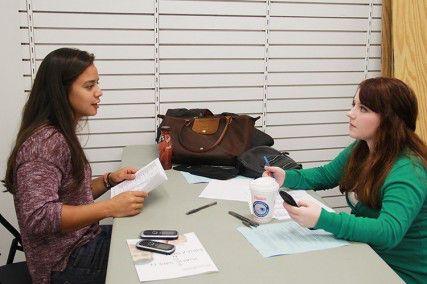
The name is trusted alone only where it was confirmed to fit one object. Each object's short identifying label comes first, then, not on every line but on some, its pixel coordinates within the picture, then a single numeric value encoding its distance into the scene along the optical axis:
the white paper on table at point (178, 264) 1.24
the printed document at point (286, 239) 1.40
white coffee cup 1.55
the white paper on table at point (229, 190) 1.91
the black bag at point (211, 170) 2.21
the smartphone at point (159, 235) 1.46
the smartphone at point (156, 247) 1.36
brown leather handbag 2.38
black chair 1.78
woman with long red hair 1.44
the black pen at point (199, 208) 1.72
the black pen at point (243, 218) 1.60
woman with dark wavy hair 1.49
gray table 1.22
